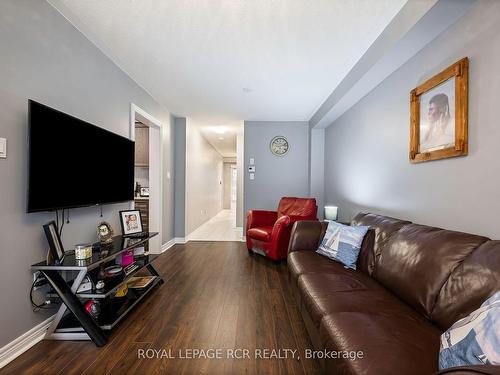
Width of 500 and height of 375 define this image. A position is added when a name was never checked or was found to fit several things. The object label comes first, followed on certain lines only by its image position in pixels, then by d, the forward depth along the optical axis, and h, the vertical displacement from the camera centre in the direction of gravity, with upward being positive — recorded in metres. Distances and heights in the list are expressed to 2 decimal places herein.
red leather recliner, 3.17 -0.65
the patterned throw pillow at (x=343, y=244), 1.93 -0.53
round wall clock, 4.64 +0.79
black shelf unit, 1.56 -0.88
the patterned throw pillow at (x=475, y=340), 0.70 -0.51
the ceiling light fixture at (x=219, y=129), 5.20 +1.30
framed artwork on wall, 1.45 +0.52
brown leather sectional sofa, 0.91 -0.67
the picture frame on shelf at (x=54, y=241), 1.58 -0.43
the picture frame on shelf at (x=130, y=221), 2.38 -0.43
